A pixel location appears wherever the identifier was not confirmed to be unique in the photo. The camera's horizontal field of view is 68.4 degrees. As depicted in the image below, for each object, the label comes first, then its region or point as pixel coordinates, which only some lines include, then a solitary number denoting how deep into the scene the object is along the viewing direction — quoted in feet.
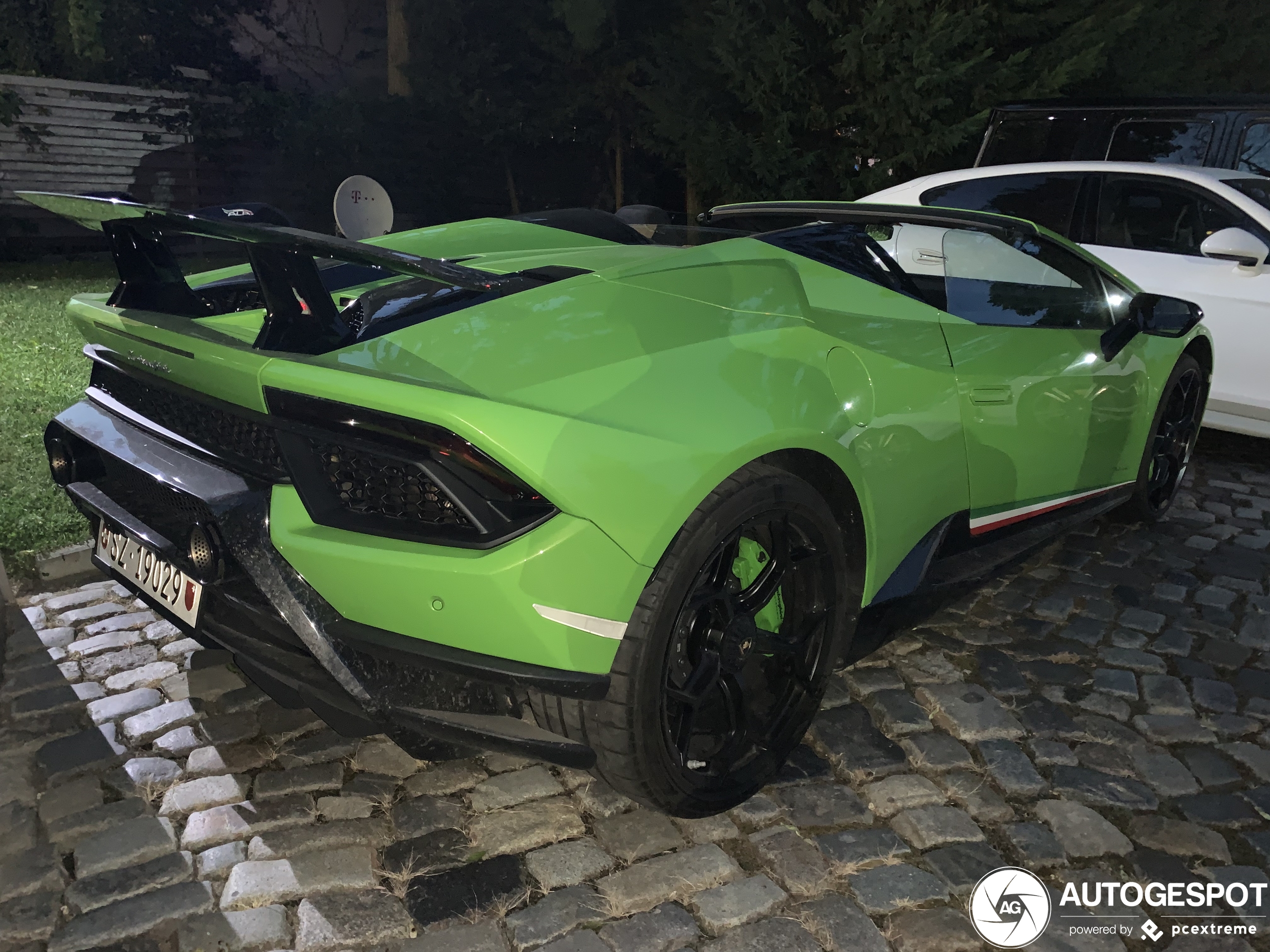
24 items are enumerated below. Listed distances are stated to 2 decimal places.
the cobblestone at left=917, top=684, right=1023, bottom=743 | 8.41
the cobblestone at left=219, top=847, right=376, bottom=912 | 6.27
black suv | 19.71
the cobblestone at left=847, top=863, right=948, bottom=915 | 6.36
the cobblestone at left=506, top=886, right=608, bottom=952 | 6.01
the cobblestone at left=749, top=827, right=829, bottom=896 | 6.51
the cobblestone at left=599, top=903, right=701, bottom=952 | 5.98
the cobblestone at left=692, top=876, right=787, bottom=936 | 6.16
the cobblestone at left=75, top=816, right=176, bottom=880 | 6.55
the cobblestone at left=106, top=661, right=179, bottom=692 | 8.73
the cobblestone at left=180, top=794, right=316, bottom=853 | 6.81
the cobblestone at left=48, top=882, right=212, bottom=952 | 5.93
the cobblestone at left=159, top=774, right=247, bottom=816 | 7.11
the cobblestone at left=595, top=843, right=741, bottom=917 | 6.33
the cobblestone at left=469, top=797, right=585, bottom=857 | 6.84
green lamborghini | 5.57
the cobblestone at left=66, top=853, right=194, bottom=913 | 6.24
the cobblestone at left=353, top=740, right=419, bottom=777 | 7.65
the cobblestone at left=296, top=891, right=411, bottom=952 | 5.93
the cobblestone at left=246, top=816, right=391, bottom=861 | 6.70
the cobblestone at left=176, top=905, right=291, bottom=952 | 5.88
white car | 15.69
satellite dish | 19.99
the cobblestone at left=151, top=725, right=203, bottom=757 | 7.80
